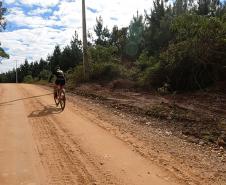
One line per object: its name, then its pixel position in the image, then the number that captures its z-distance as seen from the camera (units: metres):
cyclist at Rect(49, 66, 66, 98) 8.96
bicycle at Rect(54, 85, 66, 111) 8.53
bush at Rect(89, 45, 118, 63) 16.92
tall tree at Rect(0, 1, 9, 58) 20.75
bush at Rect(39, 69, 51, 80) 38.21
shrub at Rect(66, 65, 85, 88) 16.66
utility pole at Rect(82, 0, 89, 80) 15.56
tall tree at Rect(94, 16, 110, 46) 27.53
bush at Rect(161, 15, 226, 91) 10.28
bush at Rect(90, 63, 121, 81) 15.59
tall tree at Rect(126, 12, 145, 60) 25.16
